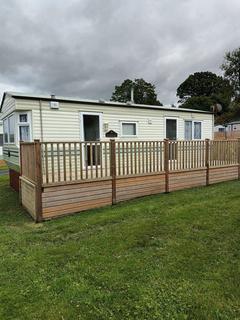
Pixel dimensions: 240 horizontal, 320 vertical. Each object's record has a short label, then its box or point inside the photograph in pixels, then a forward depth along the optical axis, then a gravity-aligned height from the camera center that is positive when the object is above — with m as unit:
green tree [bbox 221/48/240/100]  38.60 +10.46
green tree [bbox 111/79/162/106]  52.16 +9.87
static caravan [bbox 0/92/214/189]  7.55 +0.72
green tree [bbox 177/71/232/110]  43.47 +9.73
